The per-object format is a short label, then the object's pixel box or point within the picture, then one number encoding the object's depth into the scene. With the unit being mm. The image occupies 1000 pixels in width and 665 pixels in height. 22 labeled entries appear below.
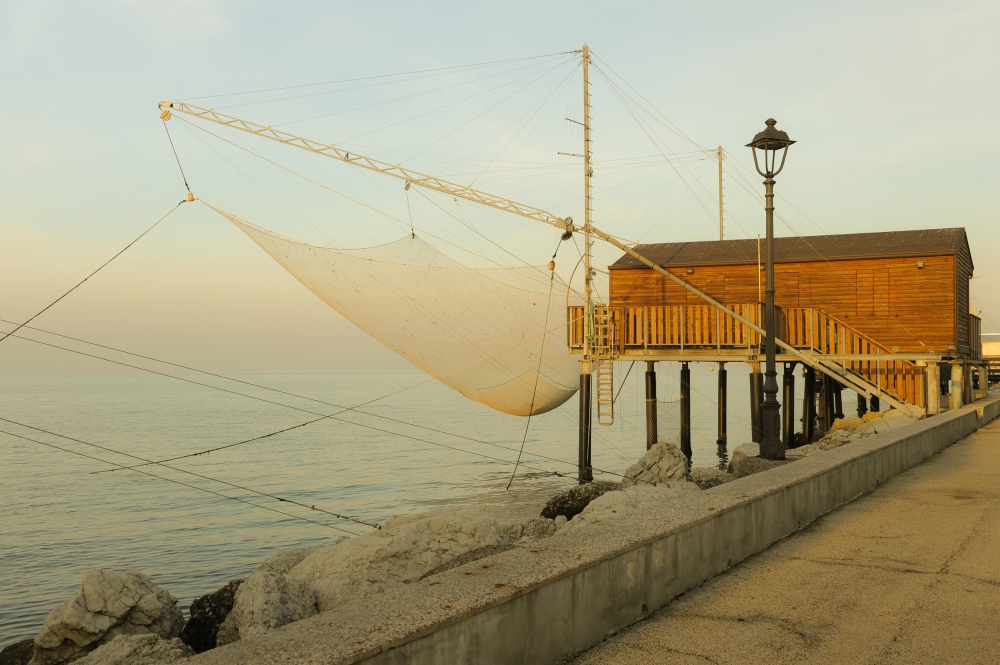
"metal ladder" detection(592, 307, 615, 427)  28469
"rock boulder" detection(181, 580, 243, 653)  8375
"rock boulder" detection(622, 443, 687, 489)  19781
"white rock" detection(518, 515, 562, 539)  12664
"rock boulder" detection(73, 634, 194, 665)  6848
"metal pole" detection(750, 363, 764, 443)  28156
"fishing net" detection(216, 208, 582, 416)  22156
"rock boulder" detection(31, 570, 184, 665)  8062
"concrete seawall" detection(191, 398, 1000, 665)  3938
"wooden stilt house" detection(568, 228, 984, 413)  27828
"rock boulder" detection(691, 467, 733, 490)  16500
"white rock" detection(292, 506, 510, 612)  8531
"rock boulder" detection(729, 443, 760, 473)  20297
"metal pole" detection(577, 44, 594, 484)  27516
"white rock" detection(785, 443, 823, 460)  17544
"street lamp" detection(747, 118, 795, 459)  14531
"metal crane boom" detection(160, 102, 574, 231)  25734
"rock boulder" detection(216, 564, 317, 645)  7203
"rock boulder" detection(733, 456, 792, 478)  13719
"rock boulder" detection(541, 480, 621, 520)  14594
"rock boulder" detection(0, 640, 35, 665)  8664
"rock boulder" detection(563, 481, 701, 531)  10094
